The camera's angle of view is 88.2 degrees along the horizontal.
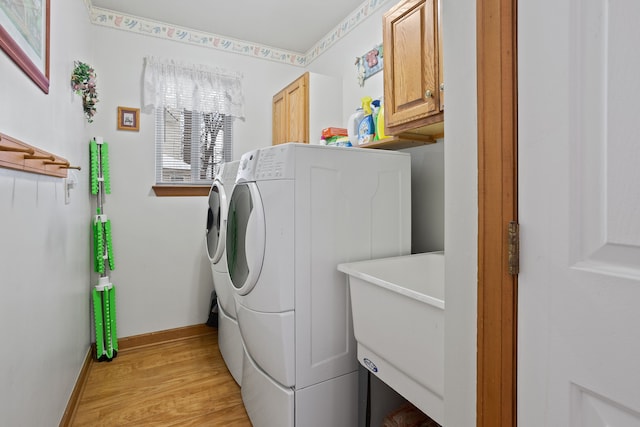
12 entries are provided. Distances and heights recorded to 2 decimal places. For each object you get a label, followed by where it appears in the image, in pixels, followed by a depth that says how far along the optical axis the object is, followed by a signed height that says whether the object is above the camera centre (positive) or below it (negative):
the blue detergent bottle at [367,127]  1.99 +0.50
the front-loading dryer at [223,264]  2.06 -0.36
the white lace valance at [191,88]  2.66 +1.04
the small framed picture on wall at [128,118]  2.58 +0.73
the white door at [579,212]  0.48 -0.01
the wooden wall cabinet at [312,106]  2.55 +0.82
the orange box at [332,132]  2.32 +0.55
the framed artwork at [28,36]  0.94 +0.57
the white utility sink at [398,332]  0.99 -0.42
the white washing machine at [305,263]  1.39 -0.24
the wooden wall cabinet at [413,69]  1.42 +0.65
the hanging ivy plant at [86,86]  1.88 +0.76
